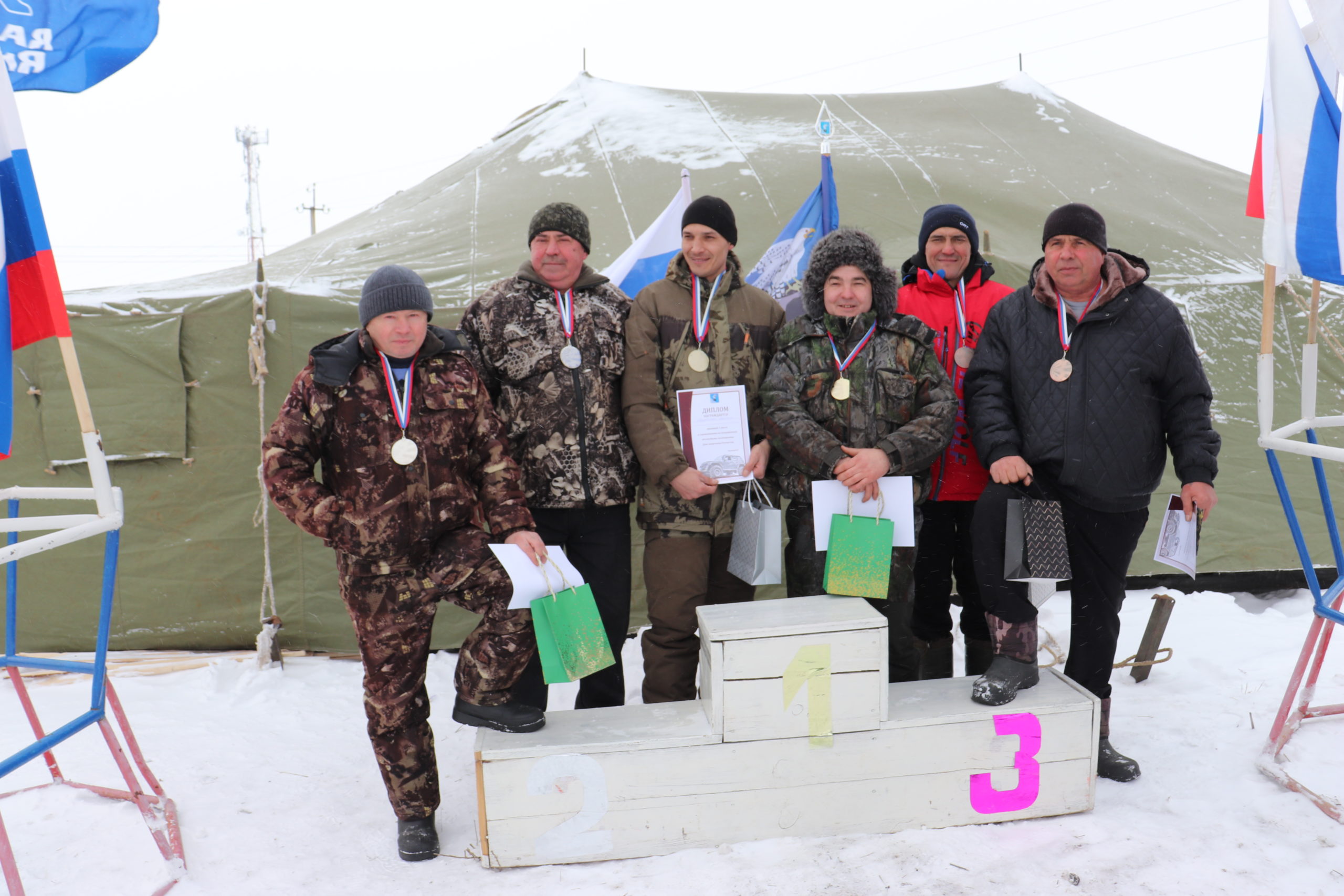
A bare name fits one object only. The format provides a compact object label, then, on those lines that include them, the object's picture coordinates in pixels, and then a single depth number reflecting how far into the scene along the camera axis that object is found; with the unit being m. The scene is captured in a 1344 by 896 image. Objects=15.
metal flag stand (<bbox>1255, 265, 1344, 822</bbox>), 2.37
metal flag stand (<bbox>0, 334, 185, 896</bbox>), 1.78
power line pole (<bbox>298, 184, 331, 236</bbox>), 23.09
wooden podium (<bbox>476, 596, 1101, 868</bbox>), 2.20
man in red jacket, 2.75
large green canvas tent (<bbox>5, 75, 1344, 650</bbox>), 3.68
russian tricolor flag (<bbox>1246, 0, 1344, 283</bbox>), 2.27
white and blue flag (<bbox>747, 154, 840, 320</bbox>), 3.49
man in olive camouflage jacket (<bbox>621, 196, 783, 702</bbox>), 2.60
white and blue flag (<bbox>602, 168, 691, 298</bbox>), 3.54
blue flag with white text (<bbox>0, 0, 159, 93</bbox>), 1.87
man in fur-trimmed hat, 2.51
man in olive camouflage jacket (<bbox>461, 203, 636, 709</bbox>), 2.57
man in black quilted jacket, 2.40
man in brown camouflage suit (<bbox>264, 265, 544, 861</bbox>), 2.19
